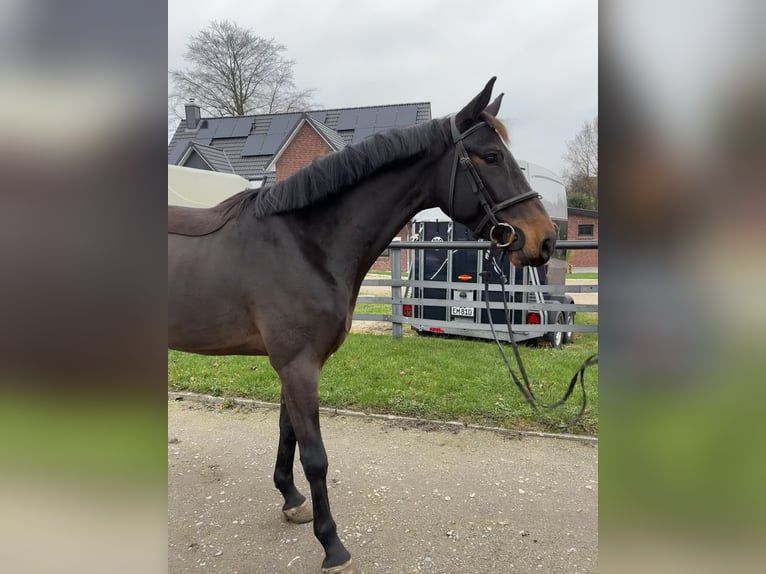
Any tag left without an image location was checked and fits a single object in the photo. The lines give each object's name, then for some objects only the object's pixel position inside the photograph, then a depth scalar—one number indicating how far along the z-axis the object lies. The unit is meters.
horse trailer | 5.98
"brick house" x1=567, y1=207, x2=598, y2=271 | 20.98
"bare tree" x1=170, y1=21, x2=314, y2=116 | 24.73
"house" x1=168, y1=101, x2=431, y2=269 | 21.27
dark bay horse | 2.05
